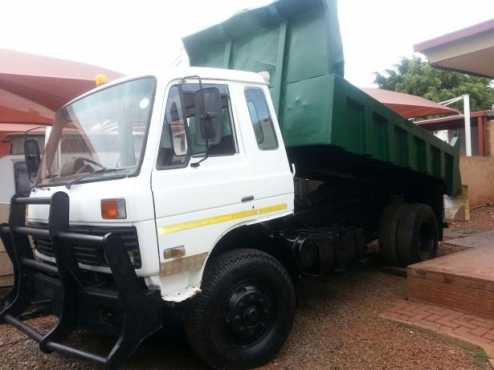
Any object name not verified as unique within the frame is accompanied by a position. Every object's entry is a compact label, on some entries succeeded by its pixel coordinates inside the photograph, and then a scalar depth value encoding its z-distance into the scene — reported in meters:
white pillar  13.15
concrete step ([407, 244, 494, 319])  4.43
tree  21.27
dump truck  3.17
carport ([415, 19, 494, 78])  6.67
